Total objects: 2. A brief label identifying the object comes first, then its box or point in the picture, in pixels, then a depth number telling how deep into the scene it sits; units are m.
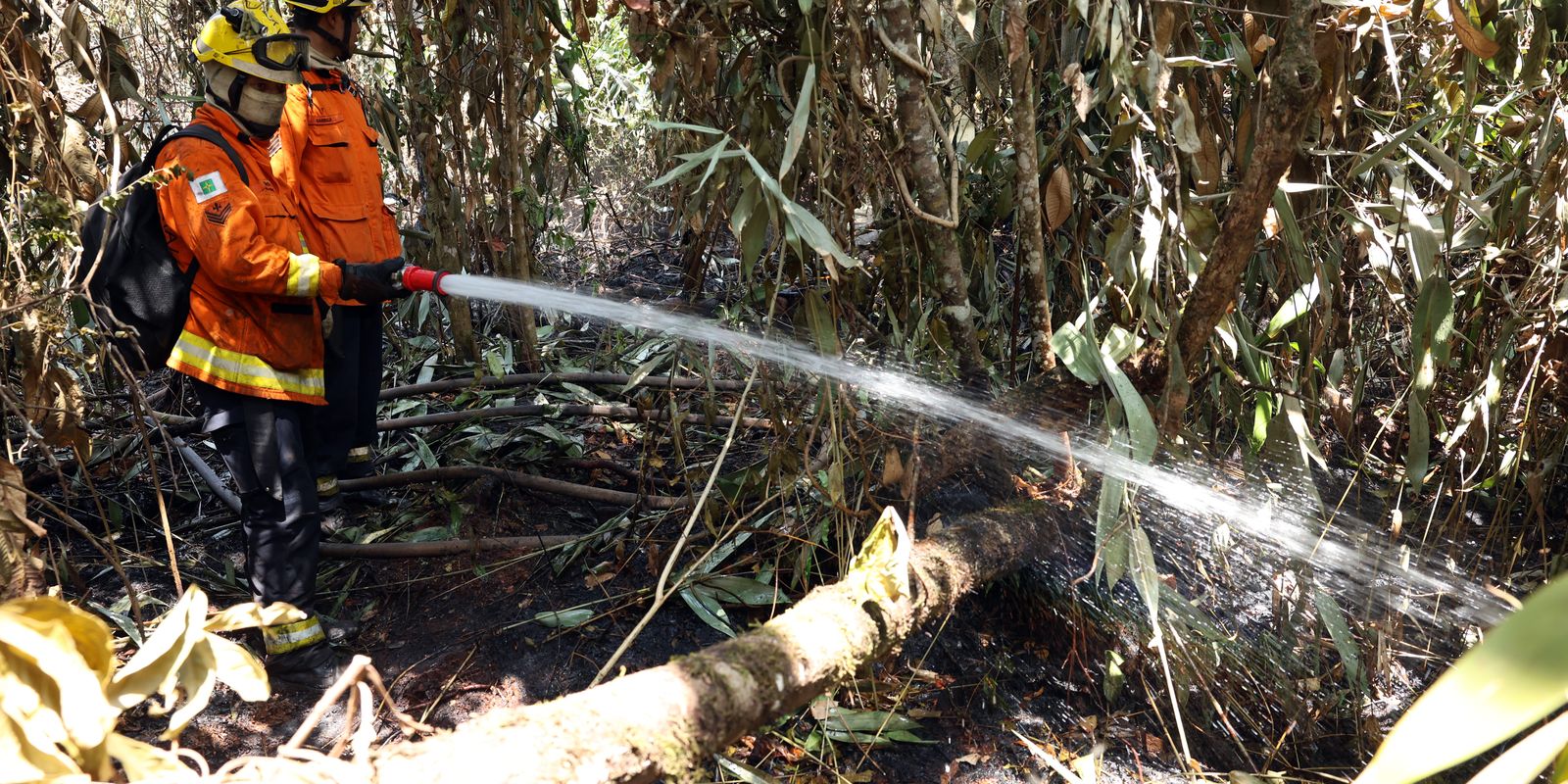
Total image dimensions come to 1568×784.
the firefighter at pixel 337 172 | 3.00
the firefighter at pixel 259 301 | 2.58
